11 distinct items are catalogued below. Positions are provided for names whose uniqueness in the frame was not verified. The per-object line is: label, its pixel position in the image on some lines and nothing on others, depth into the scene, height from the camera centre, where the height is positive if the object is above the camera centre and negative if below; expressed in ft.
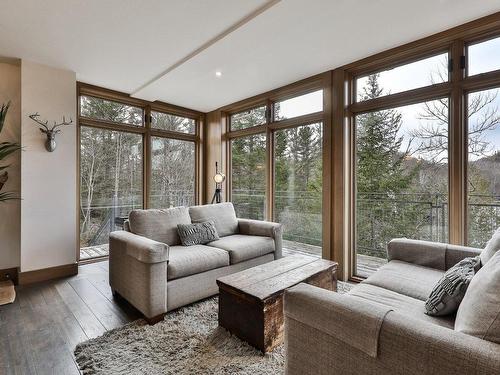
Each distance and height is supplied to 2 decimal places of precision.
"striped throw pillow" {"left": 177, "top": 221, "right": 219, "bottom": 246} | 9.70 -1.69
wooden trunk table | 5.89 -2.55
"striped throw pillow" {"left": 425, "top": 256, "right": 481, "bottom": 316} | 4.31 -1.74
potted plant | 9.91 +0.43
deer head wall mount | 10.60 +2.23
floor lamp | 15.14 +0.15
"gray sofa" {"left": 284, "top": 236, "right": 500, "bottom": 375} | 2.87 -1.87
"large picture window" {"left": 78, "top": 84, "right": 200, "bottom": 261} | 12.85 +1.44
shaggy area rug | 5.45 -3.65
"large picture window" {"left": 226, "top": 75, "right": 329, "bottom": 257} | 12.00 +1.25
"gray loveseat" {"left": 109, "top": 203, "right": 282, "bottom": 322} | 7.22 -2.18
